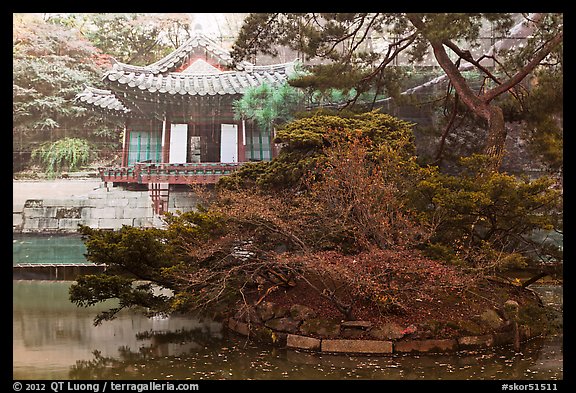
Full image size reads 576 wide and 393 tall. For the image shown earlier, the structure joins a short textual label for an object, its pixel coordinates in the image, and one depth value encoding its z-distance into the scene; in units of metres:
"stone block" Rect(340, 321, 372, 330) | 7.00
